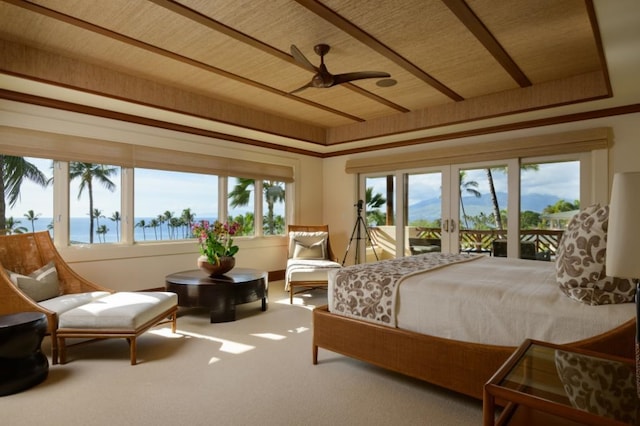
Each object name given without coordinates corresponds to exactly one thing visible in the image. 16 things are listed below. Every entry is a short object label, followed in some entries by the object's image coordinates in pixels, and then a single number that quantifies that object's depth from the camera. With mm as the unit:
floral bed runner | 2281
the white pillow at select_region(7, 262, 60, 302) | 2855
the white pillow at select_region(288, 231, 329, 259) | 5316
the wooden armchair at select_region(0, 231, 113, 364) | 2637
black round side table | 2148
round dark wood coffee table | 3566
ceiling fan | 2973
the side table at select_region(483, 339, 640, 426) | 1144
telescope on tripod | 6066
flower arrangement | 3902
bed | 1683
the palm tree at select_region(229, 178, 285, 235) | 5617
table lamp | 1156
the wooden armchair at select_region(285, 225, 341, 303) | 4488
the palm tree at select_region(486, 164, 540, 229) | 4781
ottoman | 2557
